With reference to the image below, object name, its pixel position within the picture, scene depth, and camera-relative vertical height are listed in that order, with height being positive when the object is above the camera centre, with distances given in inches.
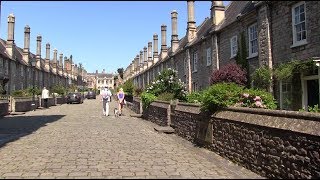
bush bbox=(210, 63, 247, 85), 617.6 +51.1
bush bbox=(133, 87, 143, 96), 1074.9 +24.8
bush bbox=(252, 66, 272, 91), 532.3 +39.5
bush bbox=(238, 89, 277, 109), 288.8 -2.4
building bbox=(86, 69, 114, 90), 5720.5 +358.0
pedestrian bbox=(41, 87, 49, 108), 1032.0 +5.5
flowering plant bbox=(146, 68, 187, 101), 670.8 +33.7
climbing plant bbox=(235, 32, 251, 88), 633.0 +97.9
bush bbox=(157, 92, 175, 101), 596.2 +2.3
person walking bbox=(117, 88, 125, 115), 731.4 -1.8
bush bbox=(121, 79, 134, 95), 1279.5 +46.2
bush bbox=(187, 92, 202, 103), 521.4 +0.6
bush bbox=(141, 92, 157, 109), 634.8 -3.2
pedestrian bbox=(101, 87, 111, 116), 691.3 -0.3
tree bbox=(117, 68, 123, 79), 3261.1 +323.2
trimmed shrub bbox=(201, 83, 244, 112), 299.5 +0.3
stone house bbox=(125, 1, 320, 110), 464.3 +125.6
